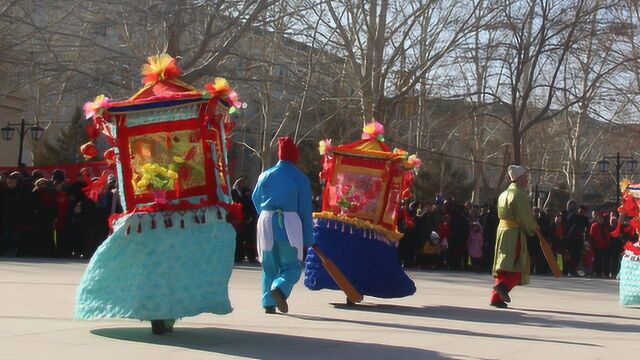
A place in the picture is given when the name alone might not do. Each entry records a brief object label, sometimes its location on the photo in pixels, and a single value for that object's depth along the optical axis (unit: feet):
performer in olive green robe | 43.42
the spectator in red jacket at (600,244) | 81.00
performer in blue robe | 35.27
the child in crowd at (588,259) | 83.41
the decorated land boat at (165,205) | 27.53
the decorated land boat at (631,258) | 46.06
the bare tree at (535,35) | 96.12
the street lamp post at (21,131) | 105.06
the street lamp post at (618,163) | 127.24
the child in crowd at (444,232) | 78.18
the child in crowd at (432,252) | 76.59
